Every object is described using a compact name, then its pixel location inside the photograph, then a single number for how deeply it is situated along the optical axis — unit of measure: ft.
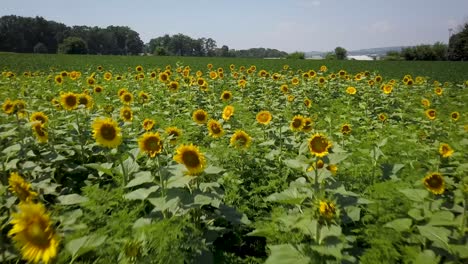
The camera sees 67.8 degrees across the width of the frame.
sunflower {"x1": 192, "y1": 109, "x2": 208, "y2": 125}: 14.30
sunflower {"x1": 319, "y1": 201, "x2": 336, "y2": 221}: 6.04
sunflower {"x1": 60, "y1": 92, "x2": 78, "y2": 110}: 13.33
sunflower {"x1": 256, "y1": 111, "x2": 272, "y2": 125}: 14.45
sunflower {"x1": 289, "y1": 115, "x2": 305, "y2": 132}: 12.82
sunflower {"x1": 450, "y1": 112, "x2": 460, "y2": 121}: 16.72
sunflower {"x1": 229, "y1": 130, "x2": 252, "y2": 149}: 11.82
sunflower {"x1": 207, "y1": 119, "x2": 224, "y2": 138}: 12.53
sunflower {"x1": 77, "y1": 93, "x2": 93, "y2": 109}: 14.06
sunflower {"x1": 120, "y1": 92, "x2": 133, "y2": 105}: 16.55
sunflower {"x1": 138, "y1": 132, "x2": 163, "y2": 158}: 8.50
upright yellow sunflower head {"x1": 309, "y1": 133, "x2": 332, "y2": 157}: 8.04
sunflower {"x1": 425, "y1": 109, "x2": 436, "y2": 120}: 16.37
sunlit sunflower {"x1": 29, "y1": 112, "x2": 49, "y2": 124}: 11.72
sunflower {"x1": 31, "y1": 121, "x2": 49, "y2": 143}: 10.64
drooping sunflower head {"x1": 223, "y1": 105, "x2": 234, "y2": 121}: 15.13
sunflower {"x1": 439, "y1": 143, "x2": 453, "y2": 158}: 10.61
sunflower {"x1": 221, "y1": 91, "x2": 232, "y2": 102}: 20.08
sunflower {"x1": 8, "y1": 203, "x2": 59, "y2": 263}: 4.50
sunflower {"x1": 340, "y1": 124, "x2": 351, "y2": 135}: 13.65
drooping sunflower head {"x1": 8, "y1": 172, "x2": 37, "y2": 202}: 6.19
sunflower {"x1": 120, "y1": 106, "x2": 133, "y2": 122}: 12.96
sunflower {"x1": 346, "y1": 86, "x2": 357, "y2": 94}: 24.52
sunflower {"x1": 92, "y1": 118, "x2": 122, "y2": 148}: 9.05
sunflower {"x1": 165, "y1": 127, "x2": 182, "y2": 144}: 10.45
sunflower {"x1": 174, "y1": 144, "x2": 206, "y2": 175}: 7.62
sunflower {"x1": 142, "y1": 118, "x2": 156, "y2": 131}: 12.03
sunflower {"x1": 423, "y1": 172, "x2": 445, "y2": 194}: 7.92
